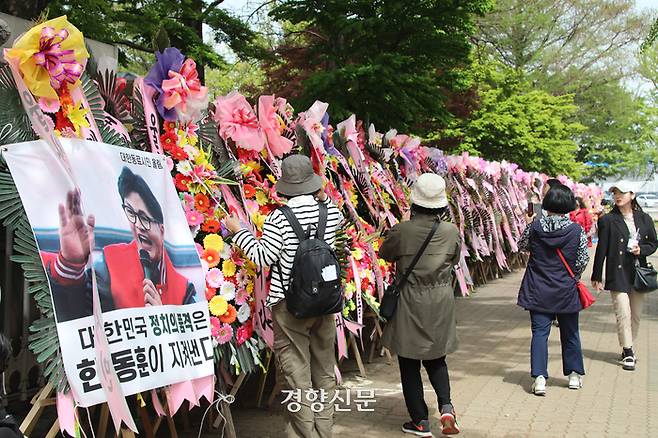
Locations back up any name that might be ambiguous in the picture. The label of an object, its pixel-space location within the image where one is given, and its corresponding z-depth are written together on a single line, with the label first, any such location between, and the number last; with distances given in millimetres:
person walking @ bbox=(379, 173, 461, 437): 4703
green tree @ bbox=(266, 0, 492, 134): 10352
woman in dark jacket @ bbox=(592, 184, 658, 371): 6770
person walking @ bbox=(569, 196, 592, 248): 10680
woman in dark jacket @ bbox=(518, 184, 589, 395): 5844
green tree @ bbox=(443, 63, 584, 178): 23567
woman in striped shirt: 4098
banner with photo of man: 3248
